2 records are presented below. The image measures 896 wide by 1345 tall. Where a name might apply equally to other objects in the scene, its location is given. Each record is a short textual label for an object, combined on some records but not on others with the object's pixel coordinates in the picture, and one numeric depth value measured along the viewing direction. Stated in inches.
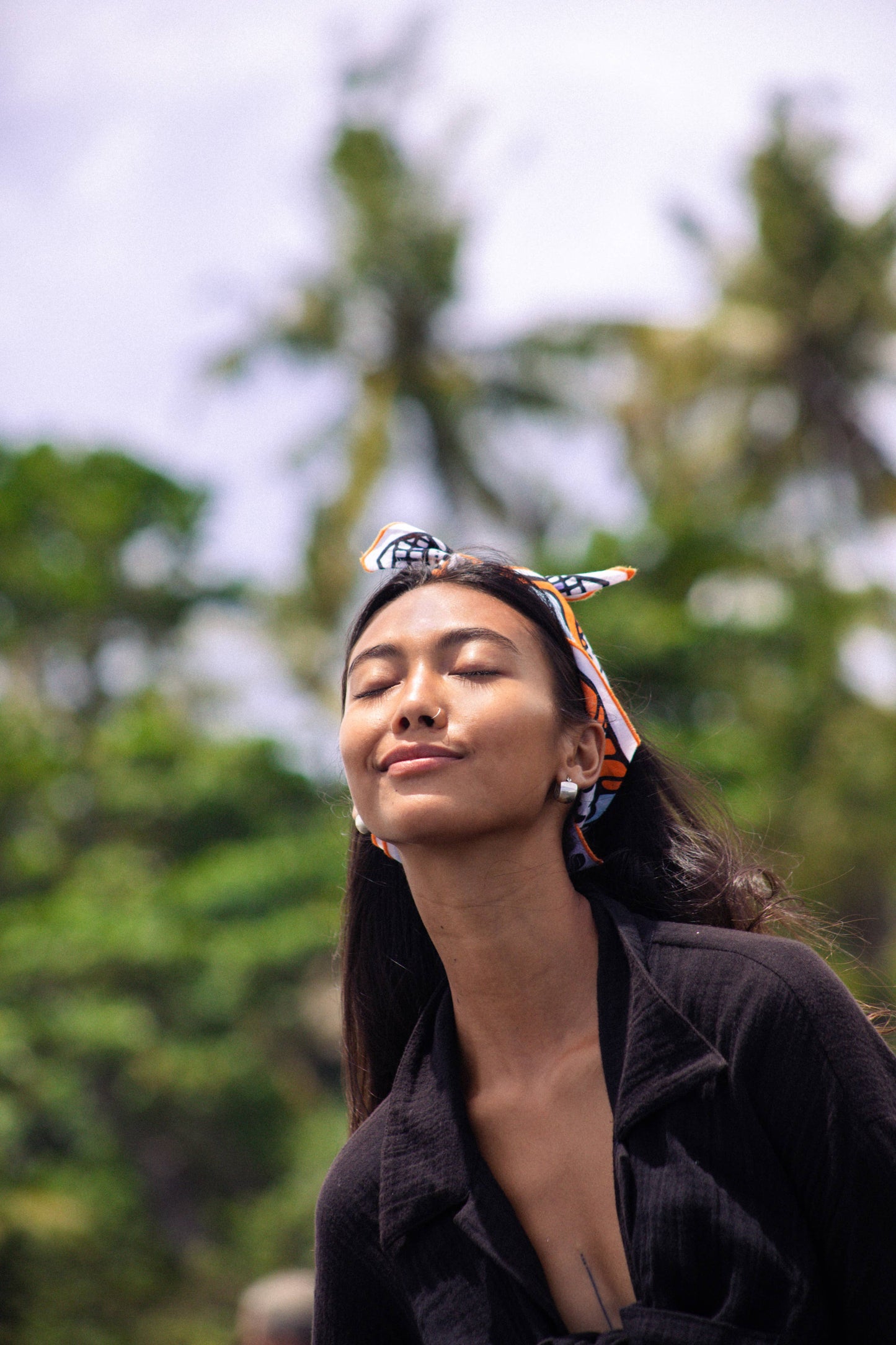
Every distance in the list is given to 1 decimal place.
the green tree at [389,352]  936.9
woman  131.8
